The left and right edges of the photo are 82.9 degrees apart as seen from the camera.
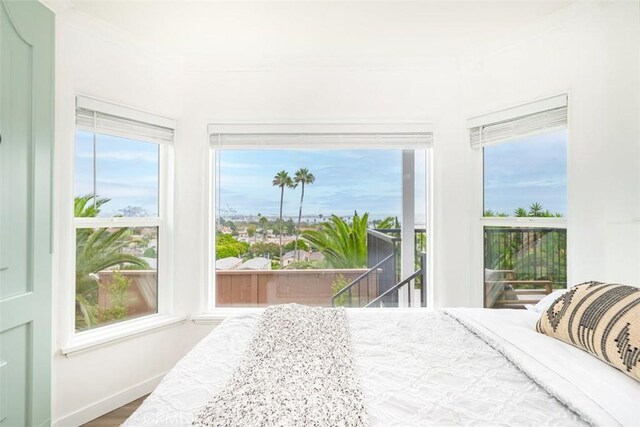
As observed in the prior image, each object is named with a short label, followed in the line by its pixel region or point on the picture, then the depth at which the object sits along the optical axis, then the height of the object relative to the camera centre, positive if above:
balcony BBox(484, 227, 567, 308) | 2.43 -0.34
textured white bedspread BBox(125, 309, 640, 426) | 0.95 -0.53
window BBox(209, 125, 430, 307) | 2.99 -0.09
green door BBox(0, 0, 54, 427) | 1.61 +0.03
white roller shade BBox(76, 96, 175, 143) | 2.32 +0.66
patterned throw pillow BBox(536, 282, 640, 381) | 1.07 -0.36
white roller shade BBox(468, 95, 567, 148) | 2.32 +0.66
